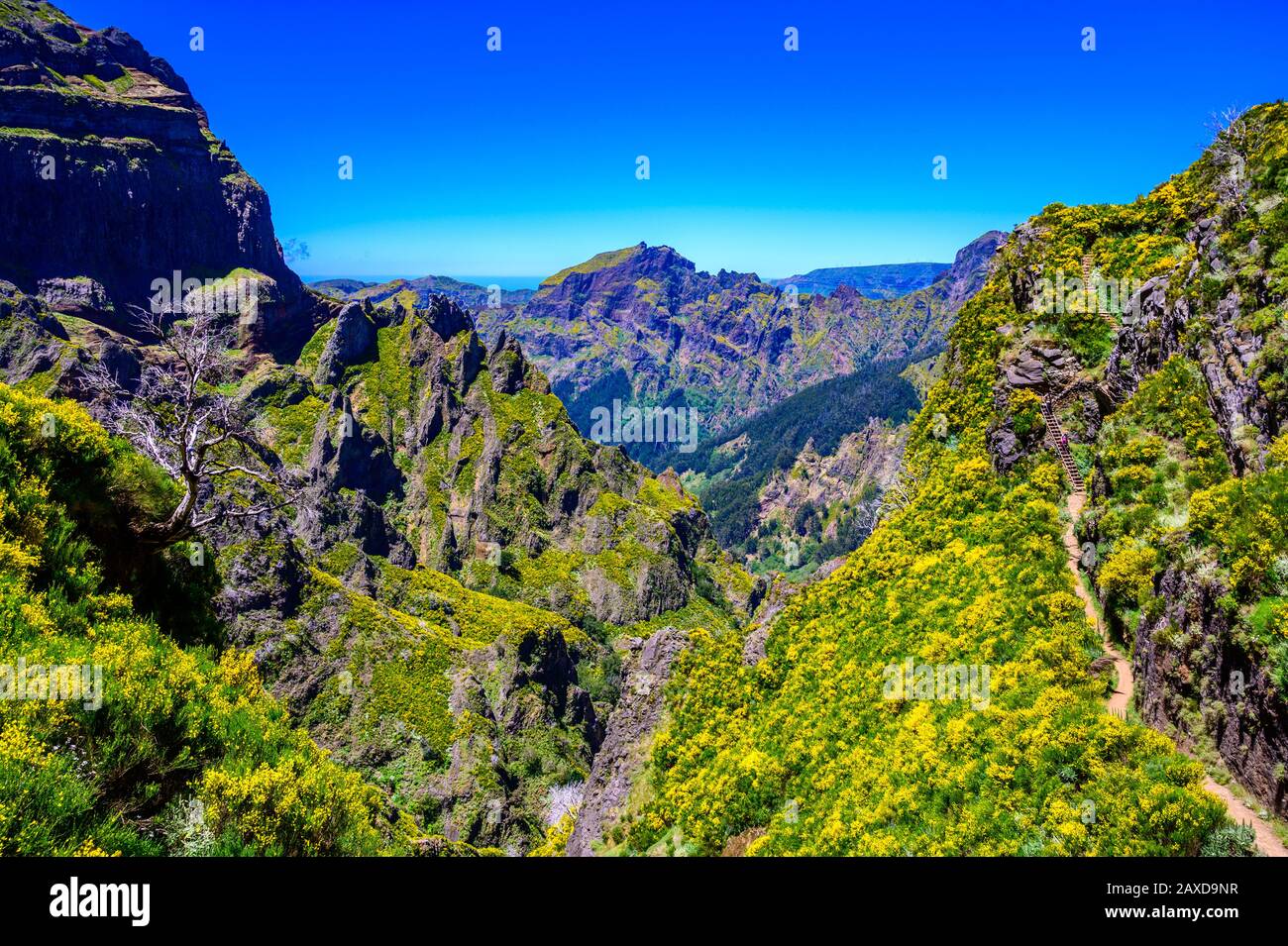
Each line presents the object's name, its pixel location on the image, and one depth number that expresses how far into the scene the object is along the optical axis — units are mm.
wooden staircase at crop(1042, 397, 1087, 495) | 28538
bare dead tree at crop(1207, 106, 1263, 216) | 27078
